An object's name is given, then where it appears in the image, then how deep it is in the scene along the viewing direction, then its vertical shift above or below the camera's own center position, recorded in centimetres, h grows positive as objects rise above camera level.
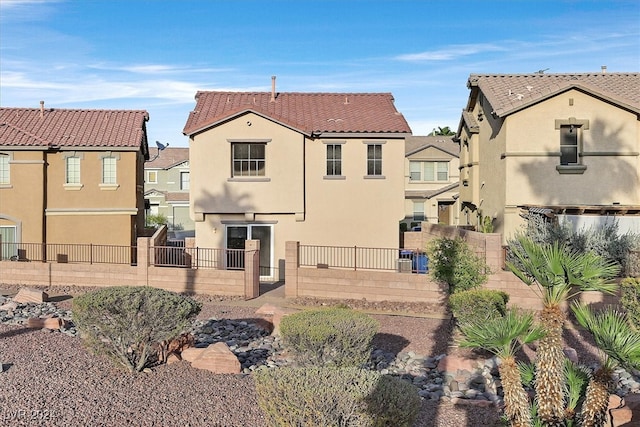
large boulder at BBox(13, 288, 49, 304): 1759 -223
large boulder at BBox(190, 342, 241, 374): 1083 -250
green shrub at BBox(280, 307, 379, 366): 1034 -202
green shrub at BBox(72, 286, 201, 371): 1037 -171
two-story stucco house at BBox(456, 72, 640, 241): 2289 +251
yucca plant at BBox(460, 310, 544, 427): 629 -128
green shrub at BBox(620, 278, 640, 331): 1366 -181
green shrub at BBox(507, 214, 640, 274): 1819 -61
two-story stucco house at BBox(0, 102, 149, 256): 2592 +148
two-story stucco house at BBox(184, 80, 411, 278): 2398 +144
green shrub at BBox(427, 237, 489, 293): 1598 -121
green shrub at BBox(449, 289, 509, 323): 1321 -189
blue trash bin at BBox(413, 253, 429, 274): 2028 -148
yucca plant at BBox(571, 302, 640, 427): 649 -142
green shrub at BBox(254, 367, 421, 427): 611 -180
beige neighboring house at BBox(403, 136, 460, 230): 4531 +256
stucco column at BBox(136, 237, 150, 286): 2073 -154
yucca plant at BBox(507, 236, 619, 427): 648 -76
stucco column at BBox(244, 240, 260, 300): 2003 -179
